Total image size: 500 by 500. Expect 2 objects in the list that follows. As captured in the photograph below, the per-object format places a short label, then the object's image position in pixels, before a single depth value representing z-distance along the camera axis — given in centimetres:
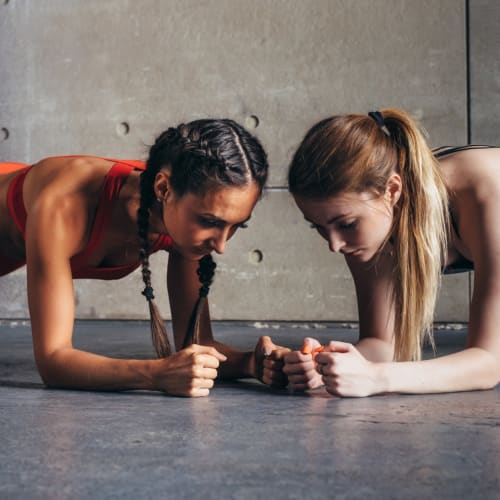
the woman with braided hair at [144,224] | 190
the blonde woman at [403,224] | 182
